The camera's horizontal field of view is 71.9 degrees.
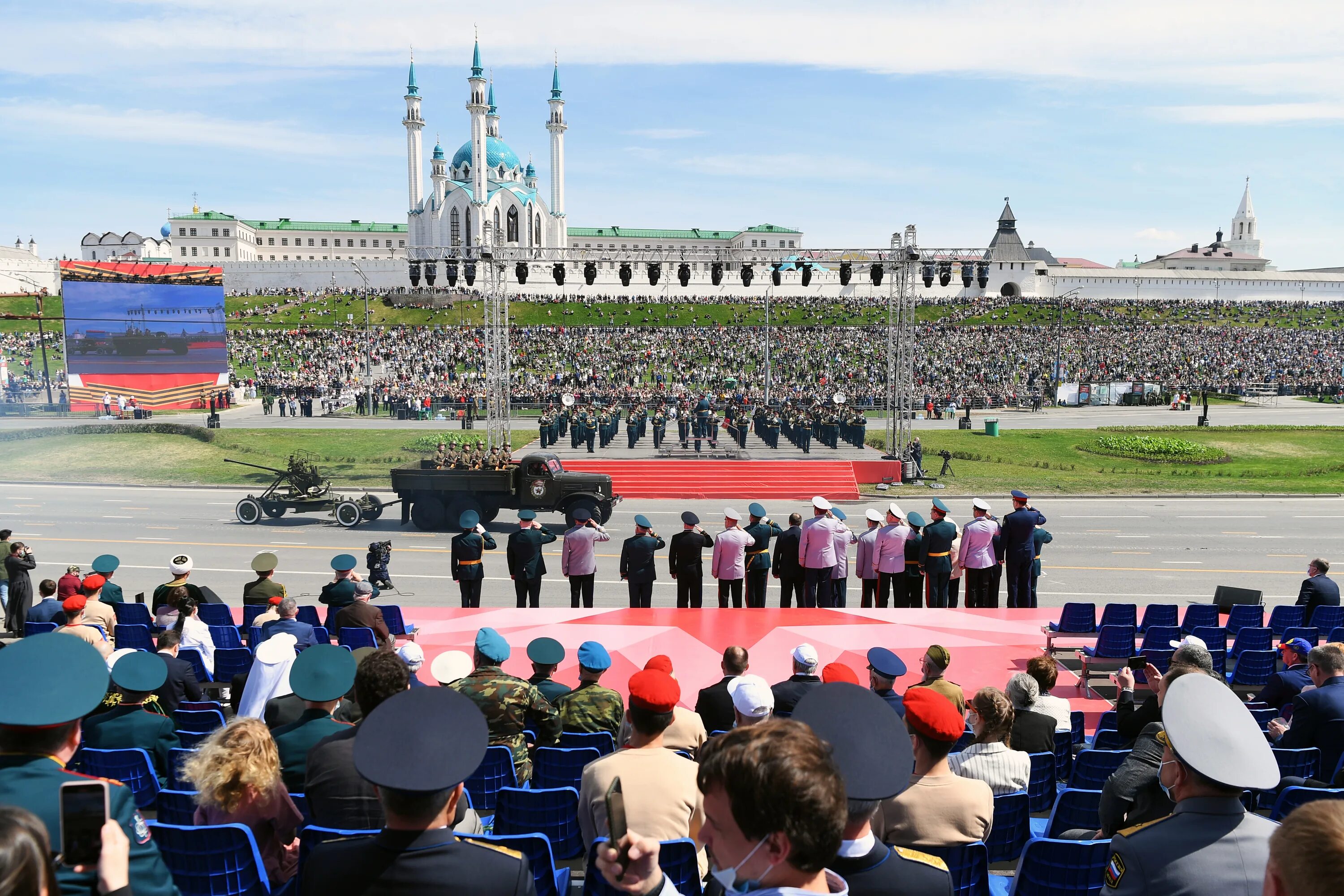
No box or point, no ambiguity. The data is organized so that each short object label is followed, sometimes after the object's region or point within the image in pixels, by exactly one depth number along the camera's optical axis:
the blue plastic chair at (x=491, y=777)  5.61
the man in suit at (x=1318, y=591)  11.68
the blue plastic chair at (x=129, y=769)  5.37
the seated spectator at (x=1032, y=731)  6.13
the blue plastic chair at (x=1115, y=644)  10.55
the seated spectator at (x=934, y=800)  3.93
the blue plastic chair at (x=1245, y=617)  11.43
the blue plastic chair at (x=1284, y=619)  11.44
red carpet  30.91
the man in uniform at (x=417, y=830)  2.69
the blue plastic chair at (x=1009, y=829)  4.89
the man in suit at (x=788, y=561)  14.68
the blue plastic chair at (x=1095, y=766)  5.95
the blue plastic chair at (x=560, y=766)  5.82
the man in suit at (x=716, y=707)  6.52
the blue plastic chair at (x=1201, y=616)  11.45
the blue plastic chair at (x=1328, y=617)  11.27
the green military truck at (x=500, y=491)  22.38
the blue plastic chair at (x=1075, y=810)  5.17
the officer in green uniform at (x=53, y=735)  2.83
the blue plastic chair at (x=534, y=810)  4.85
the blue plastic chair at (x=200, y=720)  7.03
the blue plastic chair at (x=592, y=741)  6.11
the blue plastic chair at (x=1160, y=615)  11.32
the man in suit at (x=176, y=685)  7.38
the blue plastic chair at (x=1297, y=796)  4.62
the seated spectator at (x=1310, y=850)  2.13
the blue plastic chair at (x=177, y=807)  4.79
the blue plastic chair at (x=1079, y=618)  11.41
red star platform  11.14
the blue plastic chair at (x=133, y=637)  9.73
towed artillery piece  24.14
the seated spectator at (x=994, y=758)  5.09
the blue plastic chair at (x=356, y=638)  8.80
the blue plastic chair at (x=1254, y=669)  9.23
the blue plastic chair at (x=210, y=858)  3.82
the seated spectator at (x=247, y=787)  3.96
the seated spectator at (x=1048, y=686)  6.81
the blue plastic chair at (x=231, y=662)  9.11
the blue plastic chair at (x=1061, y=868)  4.02
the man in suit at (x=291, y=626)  8.47
